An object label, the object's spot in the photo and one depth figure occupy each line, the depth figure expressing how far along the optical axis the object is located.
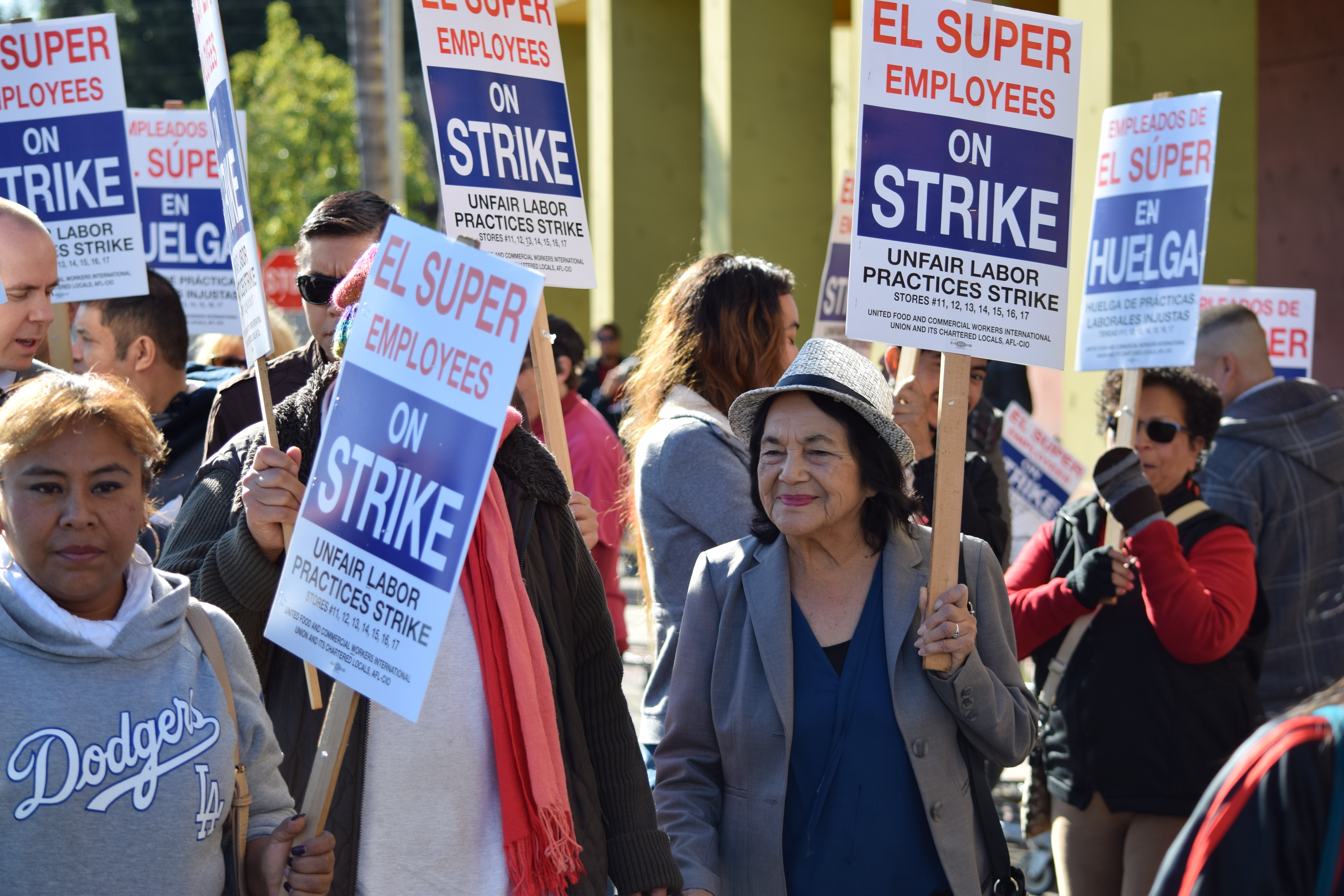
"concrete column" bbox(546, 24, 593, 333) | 19.45
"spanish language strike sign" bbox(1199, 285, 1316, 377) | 7.10
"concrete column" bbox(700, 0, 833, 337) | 13.20
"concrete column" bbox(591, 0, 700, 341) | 16.08
